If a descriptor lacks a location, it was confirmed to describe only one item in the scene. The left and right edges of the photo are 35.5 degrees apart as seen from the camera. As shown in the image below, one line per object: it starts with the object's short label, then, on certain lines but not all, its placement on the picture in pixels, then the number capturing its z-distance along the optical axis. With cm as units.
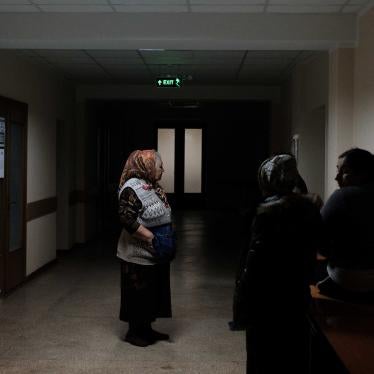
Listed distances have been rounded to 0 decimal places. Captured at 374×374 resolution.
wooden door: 603
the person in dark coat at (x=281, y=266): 255
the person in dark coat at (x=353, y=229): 271
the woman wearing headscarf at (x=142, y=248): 423
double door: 1652
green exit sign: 762
